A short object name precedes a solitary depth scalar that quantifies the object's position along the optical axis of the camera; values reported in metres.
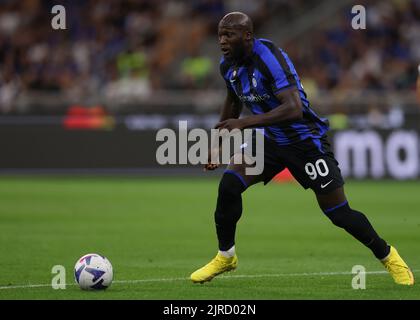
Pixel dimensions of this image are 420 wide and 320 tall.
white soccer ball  16.62
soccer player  16.94
